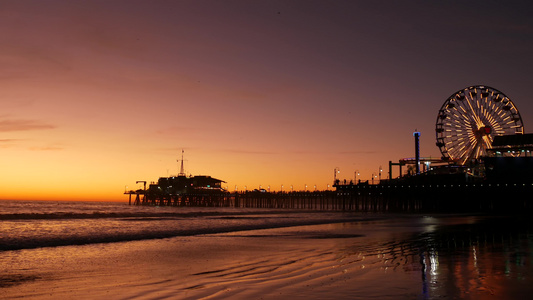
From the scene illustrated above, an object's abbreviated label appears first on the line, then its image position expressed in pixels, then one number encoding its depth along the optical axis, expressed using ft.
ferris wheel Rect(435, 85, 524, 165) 242.99
